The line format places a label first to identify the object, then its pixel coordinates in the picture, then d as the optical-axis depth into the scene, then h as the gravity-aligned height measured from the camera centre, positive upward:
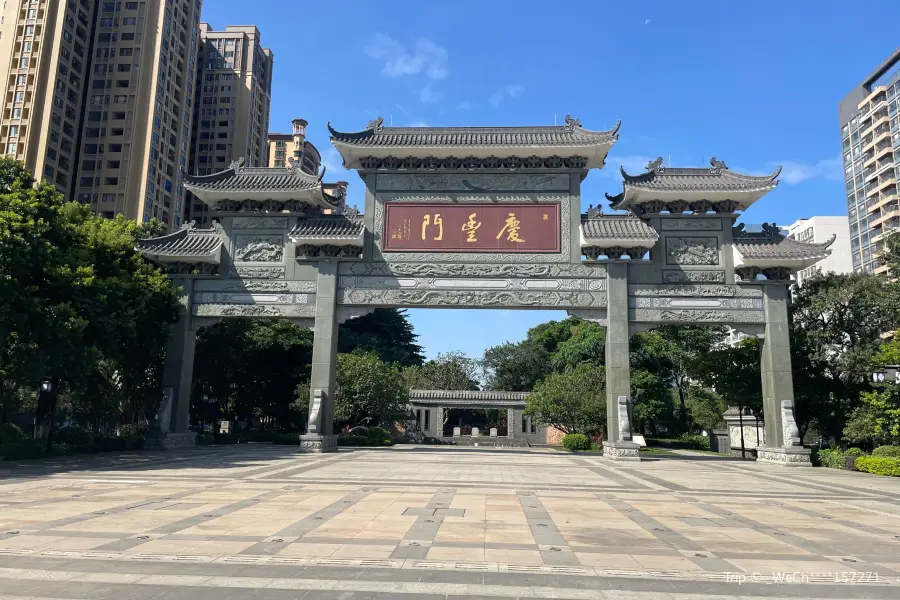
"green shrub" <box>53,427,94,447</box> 19.48 -1.39
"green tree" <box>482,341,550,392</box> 47.69 +2.71
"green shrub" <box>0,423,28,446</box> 16.55 -1.20
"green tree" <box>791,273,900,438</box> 20.09 +2.30
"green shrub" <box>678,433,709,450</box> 33.31 -1.87
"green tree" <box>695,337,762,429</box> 22.72 +1.30
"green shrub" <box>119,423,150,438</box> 23.17 -1.37
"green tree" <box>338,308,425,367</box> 45.25 +4.76
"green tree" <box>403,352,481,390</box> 43.34 +1.97
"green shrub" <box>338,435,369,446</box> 26.66 -1.75
